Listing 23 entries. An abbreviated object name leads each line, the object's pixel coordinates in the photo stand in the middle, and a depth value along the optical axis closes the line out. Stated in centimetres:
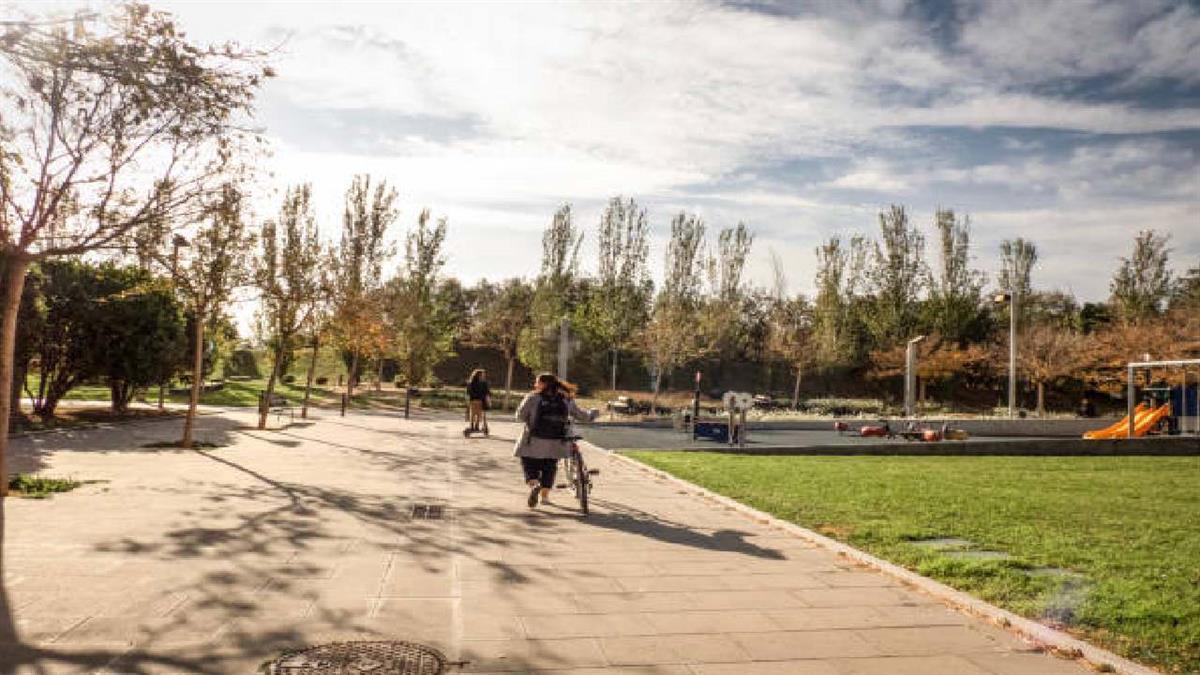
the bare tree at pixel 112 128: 779
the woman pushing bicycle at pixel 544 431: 923
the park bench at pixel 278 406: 2546
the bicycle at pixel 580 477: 908
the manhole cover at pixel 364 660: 396
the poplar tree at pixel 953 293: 5088
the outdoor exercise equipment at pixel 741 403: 1992
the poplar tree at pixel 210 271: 1475
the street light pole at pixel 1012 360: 3192
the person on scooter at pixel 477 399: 1916
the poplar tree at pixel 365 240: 3842
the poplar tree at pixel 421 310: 3900
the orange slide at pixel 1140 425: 2622
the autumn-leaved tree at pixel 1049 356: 3991
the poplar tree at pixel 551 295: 3900
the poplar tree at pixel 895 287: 5025
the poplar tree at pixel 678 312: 3953
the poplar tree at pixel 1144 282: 4922
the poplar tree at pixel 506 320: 3988
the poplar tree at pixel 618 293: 4578
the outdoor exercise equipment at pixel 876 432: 2709
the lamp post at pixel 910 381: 3287
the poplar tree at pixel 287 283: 1781
